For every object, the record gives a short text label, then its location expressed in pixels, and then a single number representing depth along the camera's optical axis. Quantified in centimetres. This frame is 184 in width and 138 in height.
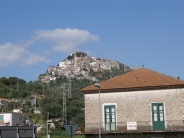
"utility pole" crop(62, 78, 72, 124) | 7071
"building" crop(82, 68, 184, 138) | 3253
